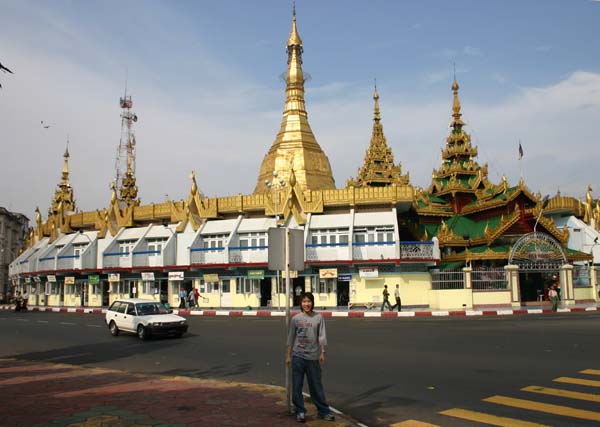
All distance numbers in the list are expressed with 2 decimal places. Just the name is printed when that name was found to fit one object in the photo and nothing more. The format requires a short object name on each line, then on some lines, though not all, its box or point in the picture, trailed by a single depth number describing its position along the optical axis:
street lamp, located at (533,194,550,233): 31.56
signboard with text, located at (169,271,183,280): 33.66
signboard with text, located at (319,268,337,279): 29.91
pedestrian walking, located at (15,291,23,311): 36.19
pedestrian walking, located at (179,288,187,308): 32.59
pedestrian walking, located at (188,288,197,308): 33.06
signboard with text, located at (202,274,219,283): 33.52
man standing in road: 6.52
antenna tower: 70.81
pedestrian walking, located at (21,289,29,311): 36.49
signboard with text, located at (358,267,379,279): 29.20
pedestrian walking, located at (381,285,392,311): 26.53
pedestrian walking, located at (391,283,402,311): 26.61
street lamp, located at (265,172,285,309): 30.94
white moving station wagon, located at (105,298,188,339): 16.56
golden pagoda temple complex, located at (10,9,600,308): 29.94
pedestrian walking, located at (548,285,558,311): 25.78
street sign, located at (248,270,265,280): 31.78
